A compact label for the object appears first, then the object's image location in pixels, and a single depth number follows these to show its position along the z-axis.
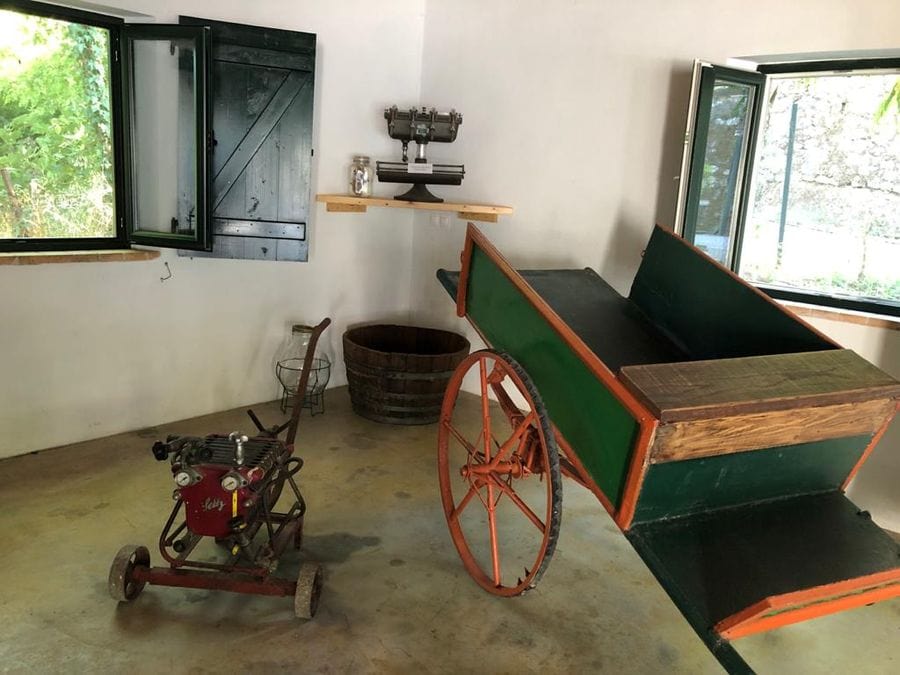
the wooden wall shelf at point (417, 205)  3.75
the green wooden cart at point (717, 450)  1.55
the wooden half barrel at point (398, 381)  3.68
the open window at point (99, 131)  2.95
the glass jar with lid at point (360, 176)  3.92
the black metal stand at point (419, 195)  3.83
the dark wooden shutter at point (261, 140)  3.34
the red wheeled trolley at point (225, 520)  2.03
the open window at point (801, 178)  3.06
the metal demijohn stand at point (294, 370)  3.99
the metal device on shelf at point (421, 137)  3.70
